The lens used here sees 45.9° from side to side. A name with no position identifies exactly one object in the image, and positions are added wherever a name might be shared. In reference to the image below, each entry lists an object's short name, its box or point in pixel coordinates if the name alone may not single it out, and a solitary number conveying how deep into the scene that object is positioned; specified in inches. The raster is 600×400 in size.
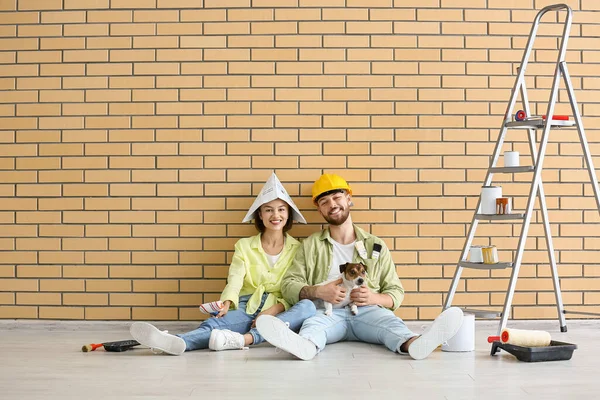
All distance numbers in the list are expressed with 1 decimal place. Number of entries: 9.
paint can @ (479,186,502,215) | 152.2
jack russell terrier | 143.7
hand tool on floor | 137.3
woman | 145.3
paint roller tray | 125.6
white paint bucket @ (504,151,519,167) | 152.2
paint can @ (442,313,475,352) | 136.1
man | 126.6
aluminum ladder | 145.4
